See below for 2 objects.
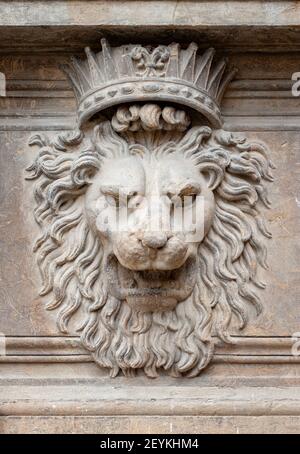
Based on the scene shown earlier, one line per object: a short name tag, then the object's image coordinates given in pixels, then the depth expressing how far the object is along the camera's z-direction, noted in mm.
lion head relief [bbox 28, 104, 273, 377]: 8103
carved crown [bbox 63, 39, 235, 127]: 8034
